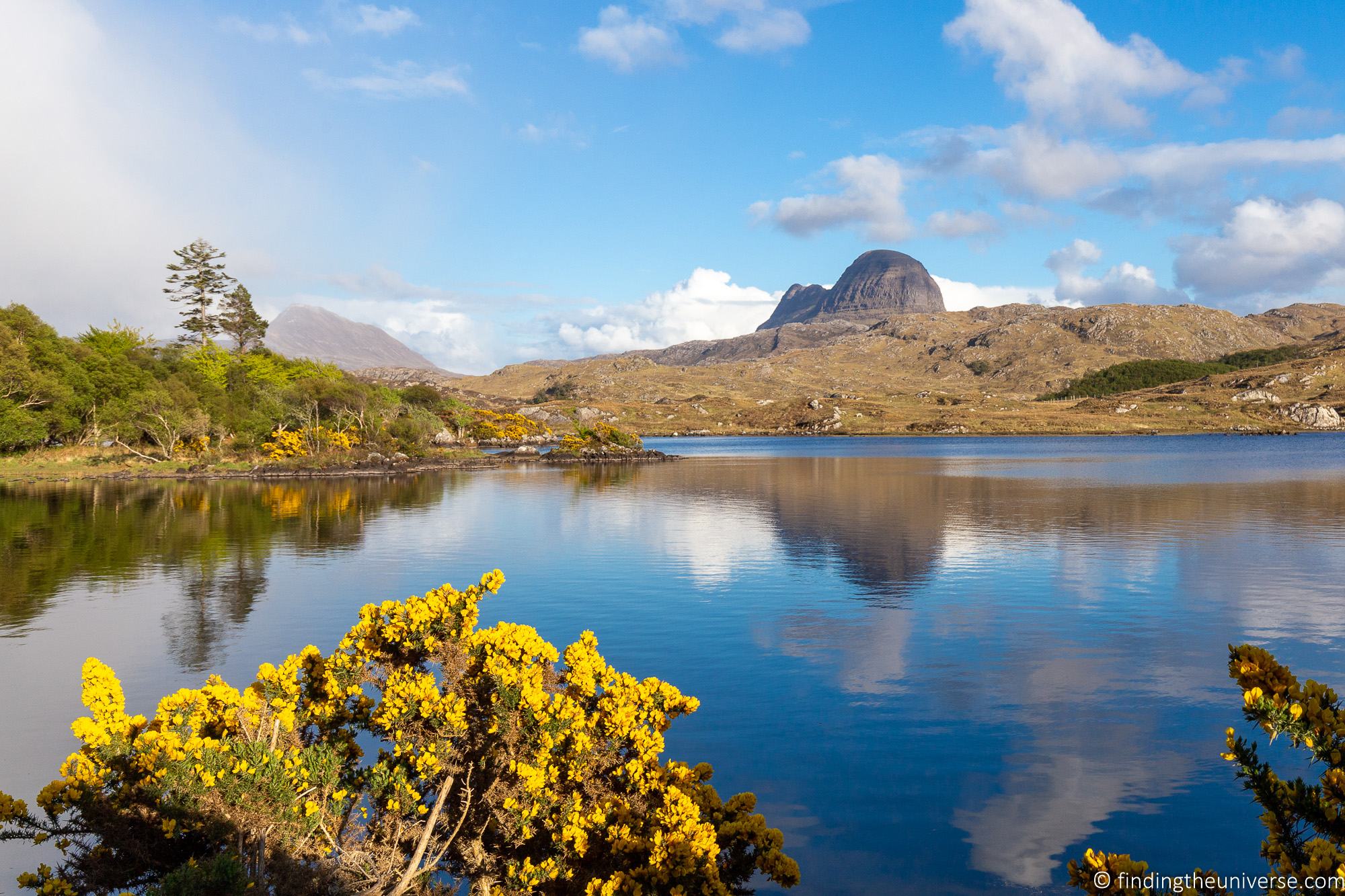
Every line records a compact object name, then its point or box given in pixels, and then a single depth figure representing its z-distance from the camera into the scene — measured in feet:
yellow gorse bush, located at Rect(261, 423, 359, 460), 303.07
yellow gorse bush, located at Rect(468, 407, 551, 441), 470.80
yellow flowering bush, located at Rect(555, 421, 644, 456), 391.24
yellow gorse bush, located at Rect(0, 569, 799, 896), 28.07
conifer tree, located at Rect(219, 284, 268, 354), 392.27
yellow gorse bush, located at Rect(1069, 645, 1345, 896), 20.63
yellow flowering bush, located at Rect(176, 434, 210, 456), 301.63
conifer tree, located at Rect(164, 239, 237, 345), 378.94
